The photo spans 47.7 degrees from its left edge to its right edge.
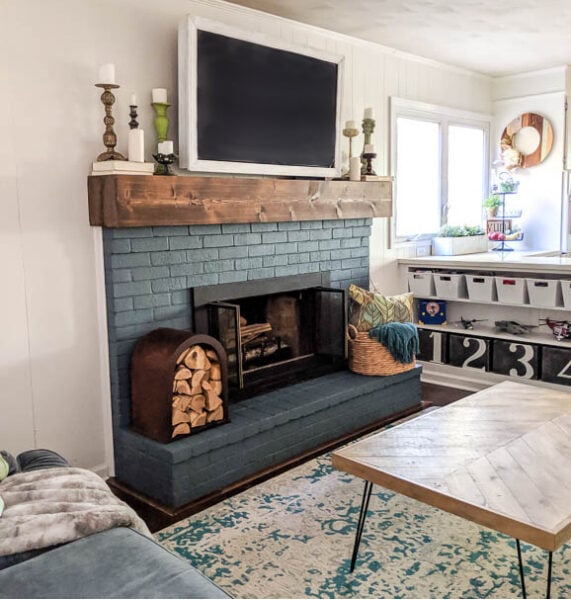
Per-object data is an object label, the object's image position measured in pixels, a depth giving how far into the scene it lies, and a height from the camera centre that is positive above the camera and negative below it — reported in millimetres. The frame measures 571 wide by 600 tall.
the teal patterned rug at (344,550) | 2148 -1191
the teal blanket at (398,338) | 3754 -666
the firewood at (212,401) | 2914 -788
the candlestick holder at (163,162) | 2984 +299
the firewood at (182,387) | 2809 -696
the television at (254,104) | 3037 +627
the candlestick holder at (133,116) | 2895 +496
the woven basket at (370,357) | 3787 -780
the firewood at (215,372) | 2926 -657
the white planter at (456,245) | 4895 -169
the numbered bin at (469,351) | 4395 -886
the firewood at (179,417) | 2785 -823
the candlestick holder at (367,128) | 4023 +594
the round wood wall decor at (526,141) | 5273 +672
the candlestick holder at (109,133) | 2762 +409
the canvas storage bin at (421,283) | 4676 -432
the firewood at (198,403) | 2863 -782
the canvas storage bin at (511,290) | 4258 -446
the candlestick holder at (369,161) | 4035 +396
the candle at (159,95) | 2967 +603
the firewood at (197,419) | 2861 -855
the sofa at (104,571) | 1438 -804
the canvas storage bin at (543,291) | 4098 -446
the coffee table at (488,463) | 1840 -810
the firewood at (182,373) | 2793 -635
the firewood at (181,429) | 2797 -877
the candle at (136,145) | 2859 +364
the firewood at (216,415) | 2943 -860
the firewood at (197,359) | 2826 -582
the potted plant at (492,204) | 5305 +150
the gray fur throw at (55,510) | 1640 -760
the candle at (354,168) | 3953 +343
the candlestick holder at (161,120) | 3011 +503
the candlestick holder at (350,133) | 3932 +554
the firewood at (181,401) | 2789 -756
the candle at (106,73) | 2689 +641
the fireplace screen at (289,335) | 3643 -656
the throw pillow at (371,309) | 3881 -513
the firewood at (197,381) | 2854 -683
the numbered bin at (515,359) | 4180 -897
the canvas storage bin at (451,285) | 4535 -436
